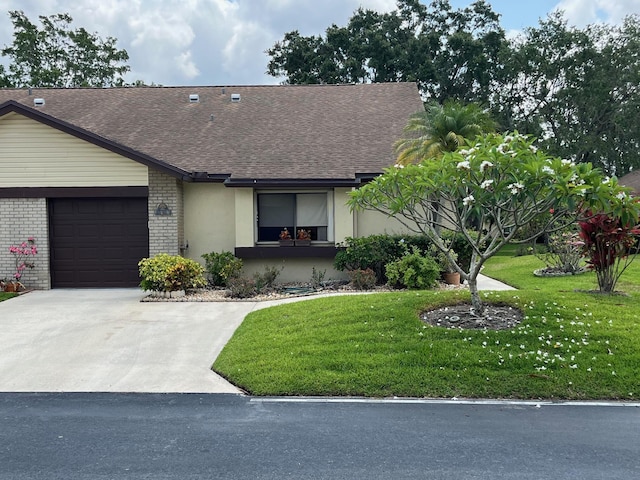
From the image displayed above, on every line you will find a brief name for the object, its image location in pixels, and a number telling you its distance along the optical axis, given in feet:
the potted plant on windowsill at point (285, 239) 46.24
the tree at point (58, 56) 114.21
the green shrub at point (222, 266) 43.47
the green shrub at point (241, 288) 39.58
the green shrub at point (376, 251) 43.32
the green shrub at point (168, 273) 38.96
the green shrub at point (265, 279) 42.13
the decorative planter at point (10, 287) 42.65
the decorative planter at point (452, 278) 43.06
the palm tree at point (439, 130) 49.44
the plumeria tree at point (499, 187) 21.11
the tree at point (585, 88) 99.71
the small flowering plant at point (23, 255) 43.45
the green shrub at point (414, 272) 40.29
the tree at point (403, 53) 116.98
